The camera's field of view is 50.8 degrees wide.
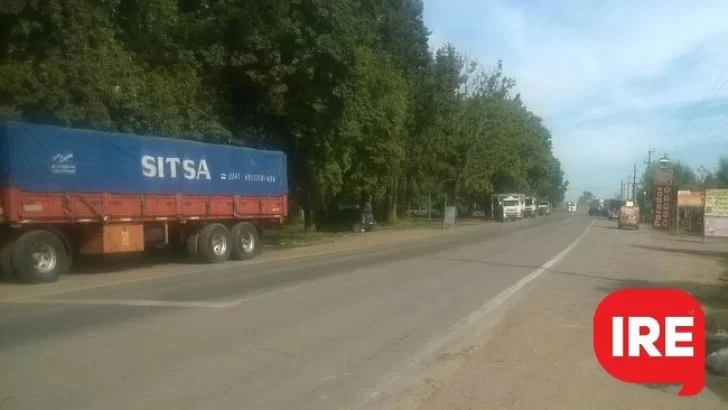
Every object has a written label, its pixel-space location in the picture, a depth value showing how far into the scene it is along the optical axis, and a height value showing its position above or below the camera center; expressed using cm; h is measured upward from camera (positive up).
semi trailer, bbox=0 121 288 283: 1744 -39
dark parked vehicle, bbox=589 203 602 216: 12934 -423
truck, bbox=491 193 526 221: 7481 -197
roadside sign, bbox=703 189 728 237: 3778 -133
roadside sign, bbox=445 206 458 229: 5359 -229
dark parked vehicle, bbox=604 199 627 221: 9294 -282
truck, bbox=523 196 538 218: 9075 -279
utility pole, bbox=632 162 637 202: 11450 -59
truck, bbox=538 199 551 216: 11062 -349
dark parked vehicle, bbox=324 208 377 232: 4809 -236
